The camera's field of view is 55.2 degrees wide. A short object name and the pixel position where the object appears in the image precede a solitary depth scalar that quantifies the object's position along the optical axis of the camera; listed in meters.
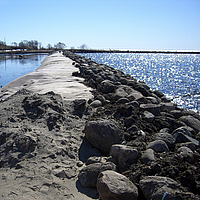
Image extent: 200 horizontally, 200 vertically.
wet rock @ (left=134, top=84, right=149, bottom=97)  6.91
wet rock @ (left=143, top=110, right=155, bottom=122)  4.22
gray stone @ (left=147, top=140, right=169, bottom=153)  3.00
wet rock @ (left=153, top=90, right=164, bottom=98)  8.36
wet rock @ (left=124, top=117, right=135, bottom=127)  4.02
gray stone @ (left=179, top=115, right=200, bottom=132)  4.37
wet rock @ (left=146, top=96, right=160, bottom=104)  5.91
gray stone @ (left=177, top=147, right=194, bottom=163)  2.69
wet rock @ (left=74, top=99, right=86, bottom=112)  4.55
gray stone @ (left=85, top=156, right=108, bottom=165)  2.92
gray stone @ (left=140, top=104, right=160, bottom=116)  4.69
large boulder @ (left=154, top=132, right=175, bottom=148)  3.26
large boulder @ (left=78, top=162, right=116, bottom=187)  2.49
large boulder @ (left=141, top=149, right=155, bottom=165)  2.68
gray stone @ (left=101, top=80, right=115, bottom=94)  6.30
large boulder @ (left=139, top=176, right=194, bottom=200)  2.02
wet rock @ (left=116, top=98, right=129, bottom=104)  5.10
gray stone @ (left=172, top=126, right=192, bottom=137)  3.63
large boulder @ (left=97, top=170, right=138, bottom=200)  2.06
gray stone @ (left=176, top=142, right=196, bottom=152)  3.16
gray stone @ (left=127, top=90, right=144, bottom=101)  5.43
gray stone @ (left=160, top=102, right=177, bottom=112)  5.37
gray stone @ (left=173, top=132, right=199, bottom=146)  3.38
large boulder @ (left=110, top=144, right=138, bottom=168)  2.76
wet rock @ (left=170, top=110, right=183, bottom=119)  5.07
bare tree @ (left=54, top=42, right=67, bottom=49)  88.12
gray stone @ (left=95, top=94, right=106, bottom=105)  5.26
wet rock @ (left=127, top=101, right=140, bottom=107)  4.80
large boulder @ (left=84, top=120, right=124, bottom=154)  3.31
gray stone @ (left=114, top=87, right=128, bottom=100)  5.53
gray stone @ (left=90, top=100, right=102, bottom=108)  4.91
